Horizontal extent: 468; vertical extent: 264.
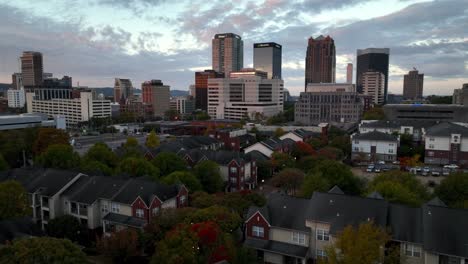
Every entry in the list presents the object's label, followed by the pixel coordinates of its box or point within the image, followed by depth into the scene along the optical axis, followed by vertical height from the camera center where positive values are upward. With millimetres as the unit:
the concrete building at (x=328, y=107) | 144375 -1136
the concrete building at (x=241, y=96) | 180462 +4216
